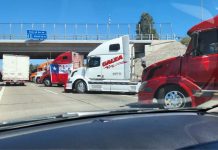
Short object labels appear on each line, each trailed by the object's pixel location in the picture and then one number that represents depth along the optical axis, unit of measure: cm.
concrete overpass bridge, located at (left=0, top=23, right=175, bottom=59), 7375
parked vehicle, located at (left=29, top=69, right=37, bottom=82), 6241
